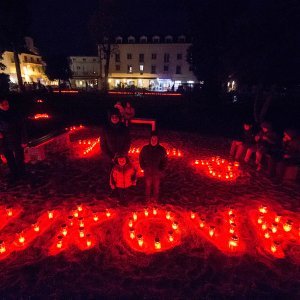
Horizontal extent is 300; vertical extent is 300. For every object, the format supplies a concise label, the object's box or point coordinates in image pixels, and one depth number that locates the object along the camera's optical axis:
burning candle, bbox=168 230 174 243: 5.11
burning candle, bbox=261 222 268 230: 5.55
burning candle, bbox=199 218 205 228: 5.62
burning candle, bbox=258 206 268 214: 6.25
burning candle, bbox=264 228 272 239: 5.25
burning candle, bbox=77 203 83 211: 6.19
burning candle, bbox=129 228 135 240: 5.18
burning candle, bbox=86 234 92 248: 4.93
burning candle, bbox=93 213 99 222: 5.80
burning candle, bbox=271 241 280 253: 4.86
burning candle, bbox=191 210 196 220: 5.95
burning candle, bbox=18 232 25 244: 4.93
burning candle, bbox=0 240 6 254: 4.68
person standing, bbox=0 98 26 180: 7.09
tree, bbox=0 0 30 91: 27.85
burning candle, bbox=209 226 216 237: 5.28
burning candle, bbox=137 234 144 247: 4.92
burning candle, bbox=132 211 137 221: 5.84
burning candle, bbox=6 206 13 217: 5.94
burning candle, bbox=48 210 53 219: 5.90
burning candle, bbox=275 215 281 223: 5.83
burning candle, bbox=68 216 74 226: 5.62
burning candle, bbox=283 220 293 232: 5.47
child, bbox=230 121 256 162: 9.30
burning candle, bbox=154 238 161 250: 4.85
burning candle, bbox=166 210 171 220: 5.93
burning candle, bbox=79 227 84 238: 5.15
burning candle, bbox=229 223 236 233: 5.39
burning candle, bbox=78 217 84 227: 5.47
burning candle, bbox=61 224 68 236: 5.23
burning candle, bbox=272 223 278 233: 5.47
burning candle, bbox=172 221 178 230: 5.49
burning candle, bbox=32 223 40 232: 5.34
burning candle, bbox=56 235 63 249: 4.87
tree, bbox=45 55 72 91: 45.38
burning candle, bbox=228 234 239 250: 4.88
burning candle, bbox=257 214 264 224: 5.77
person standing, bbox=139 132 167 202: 6.20
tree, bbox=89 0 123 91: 31.93
